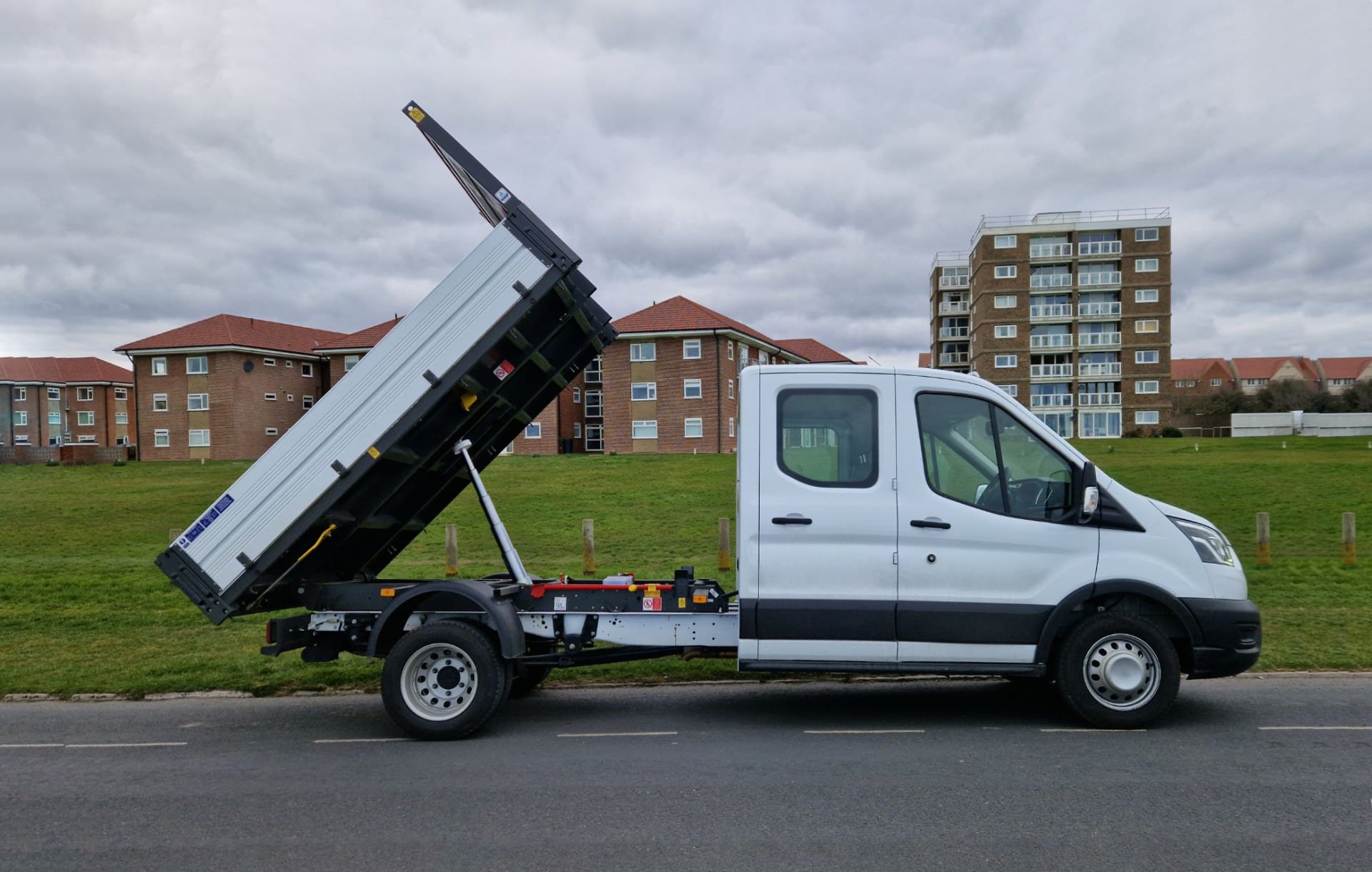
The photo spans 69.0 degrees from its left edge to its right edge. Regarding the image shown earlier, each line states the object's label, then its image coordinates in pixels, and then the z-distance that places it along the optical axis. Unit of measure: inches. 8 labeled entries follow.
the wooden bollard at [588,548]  621.9
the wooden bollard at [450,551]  620.7
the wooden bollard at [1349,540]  604.1
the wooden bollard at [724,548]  594.2
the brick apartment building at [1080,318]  2903.5
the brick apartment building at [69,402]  3737.7
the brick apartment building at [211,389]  2415.1
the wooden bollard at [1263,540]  611.5
